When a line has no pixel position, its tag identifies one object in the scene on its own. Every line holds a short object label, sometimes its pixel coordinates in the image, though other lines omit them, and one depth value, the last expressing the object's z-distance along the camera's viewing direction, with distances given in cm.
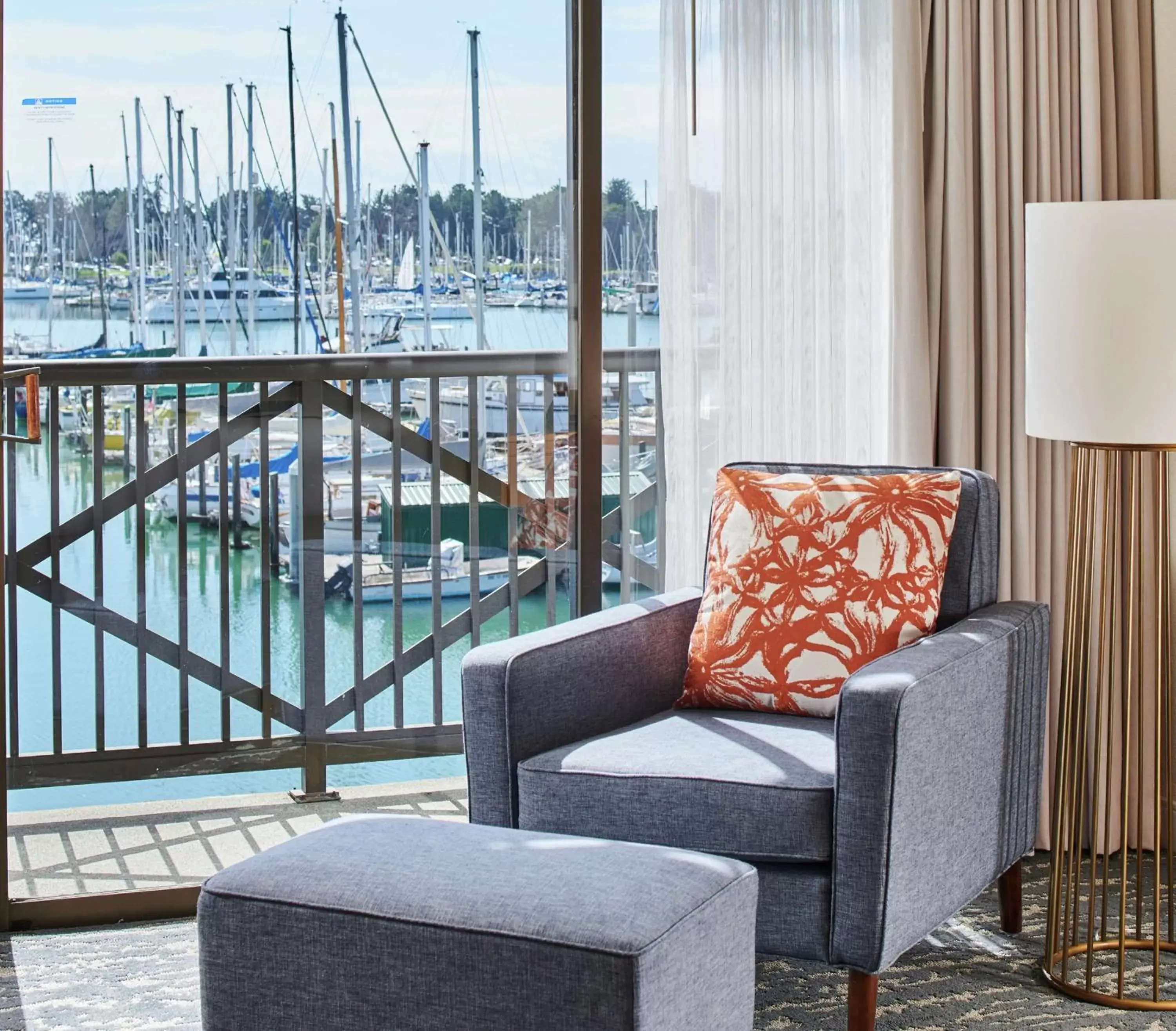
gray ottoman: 171
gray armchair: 218
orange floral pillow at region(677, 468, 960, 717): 261
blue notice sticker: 282
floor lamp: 233
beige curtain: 311
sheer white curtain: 317
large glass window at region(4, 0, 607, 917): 289
